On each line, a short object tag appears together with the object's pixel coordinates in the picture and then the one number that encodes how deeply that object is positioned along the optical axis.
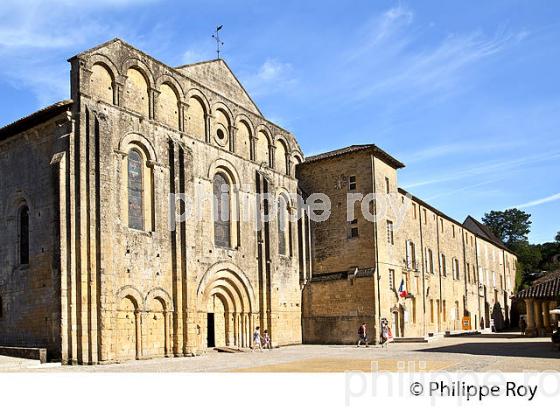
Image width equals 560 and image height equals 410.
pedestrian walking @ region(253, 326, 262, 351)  30.19
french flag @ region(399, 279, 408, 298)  36.84
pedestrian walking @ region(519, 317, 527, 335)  45.02
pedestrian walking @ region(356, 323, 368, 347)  32.38
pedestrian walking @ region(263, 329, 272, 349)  31.42
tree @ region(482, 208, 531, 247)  101.44
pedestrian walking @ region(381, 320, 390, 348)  32.32
